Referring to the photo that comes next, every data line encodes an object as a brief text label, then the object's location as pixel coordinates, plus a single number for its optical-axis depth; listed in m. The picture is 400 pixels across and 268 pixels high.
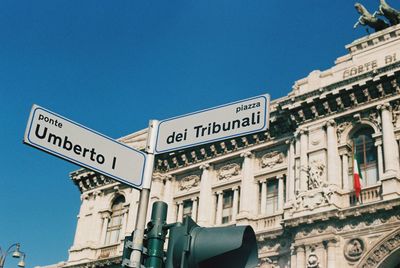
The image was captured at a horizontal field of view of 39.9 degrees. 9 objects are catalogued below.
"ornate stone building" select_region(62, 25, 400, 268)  19.62
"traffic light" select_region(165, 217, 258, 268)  3.73
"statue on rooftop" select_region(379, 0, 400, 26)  24.30
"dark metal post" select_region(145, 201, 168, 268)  4.23
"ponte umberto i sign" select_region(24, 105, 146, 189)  4.87
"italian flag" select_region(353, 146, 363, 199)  20.23
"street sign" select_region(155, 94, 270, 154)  4.95
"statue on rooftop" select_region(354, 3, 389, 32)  24.56
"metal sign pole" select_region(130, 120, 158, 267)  4.30
